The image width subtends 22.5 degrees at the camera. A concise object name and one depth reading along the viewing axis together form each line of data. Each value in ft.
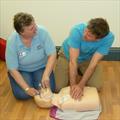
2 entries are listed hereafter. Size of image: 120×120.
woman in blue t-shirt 7.87
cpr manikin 7.50
